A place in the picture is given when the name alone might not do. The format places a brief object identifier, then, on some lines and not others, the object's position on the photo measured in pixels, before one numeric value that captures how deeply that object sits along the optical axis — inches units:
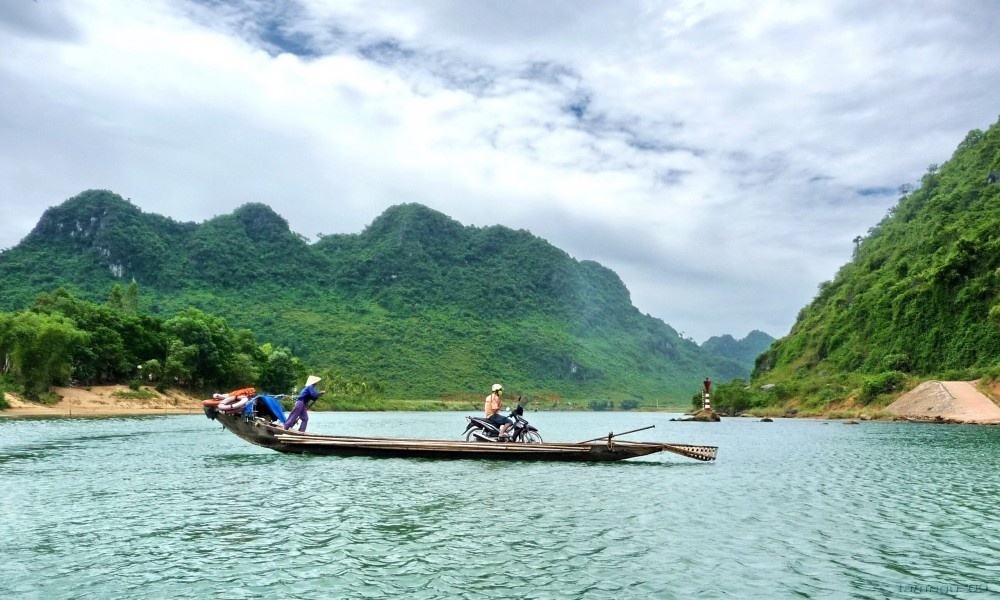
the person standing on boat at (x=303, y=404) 1028.5
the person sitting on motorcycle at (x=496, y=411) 1034.1
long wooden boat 948.6
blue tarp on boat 1079.6
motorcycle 1035.3
